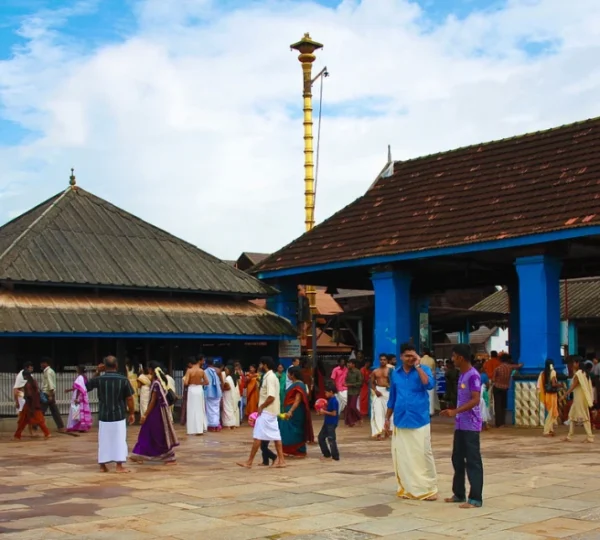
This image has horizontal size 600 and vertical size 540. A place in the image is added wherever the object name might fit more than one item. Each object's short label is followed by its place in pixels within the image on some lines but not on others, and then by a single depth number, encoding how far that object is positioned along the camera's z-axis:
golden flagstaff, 32.31
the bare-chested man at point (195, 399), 18.22
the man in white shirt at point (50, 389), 19.08
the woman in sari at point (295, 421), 13.48
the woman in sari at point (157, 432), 13.34
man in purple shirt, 9.12
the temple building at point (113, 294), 20.28
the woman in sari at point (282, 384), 19.16
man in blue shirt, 9.66
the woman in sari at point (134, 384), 20.95
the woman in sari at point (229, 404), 20.52
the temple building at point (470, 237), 18.69
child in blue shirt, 13.34
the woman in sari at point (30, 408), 17.69
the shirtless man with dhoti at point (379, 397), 16.95
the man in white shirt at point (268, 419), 12.67
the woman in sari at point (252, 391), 20.20
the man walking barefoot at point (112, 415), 12.50
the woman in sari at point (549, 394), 16.84
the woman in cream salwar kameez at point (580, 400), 15.59
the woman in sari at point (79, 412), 19.36
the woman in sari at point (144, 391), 19.91
